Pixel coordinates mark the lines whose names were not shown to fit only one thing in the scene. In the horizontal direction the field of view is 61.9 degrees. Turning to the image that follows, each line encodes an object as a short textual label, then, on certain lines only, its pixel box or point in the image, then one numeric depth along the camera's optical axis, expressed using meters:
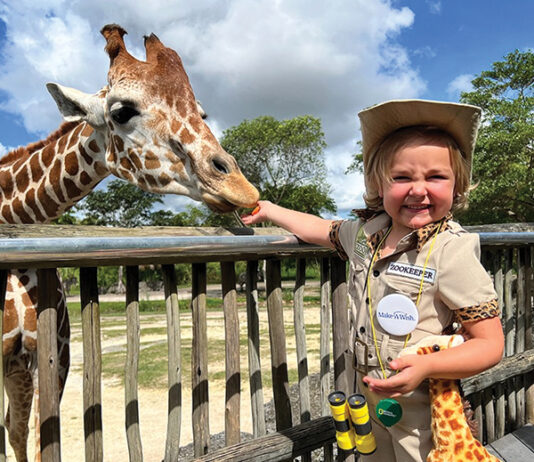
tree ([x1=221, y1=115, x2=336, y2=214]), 27.06
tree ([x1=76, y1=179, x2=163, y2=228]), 33.62
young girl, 1.39
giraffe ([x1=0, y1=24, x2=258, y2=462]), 2.63
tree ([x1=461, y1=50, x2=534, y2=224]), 14.95
